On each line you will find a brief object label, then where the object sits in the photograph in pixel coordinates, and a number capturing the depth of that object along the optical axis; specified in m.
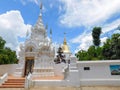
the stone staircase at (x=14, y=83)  6.89
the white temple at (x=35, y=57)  10.25
